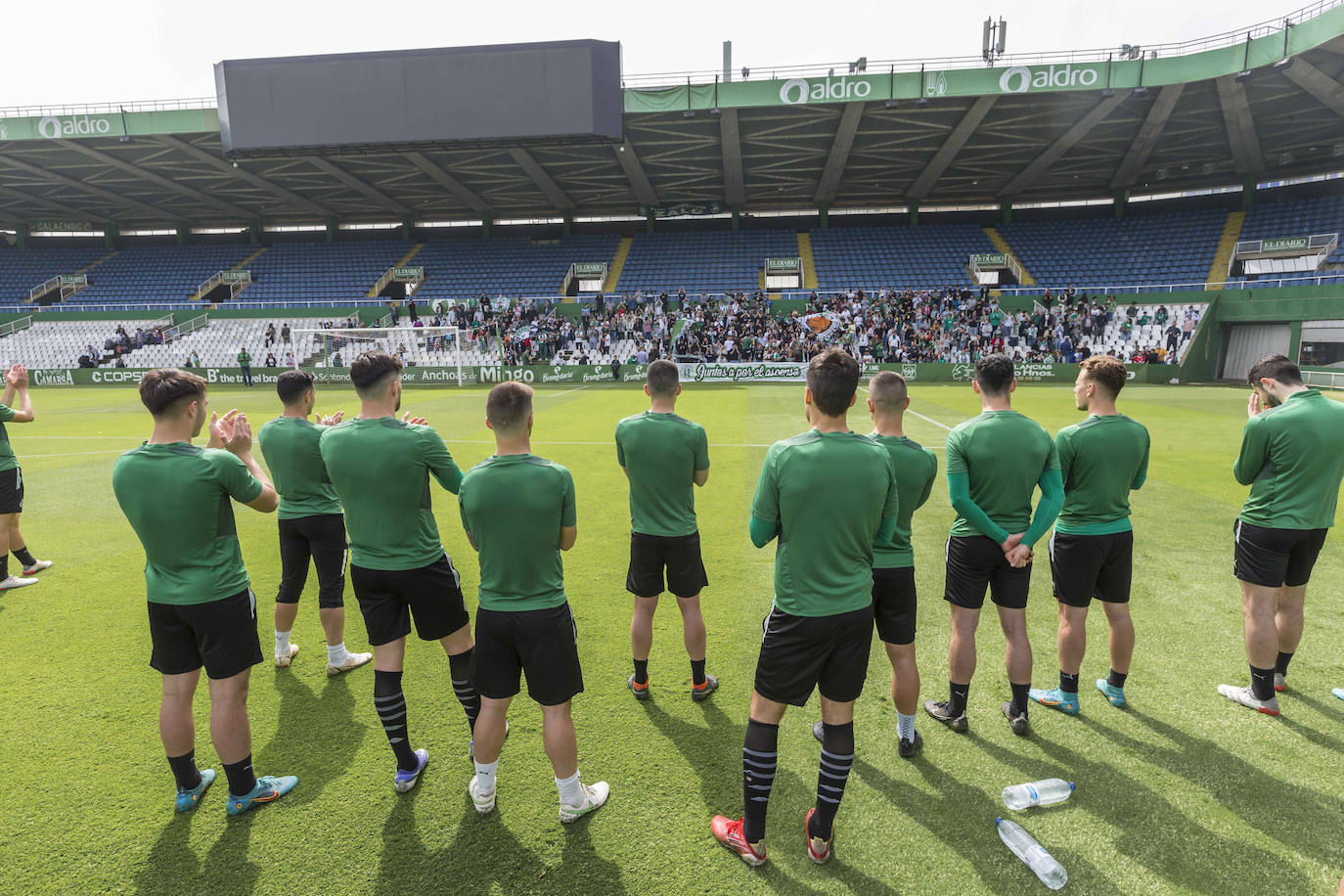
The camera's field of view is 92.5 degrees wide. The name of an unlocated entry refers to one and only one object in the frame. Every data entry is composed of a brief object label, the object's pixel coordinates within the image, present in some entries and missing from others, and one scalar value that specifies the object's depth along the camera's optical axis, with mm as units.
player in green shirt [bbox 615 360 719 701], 4293
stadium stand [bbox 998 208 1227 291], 38000
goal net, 35125
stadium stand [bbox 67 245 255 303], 45781
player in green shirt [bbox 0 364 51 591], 5770
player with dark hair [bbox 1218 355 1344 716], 4172
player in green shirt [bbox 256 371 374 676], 4691
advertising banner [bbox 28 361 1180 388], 31391
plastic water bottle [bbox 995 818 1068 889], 3039
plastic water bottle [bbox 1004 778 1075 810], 3510
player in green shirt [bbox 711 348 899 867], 2881
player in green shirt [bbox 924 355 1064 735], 3869
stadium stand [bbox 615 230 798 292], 42781
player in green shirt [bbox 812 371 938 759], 3652
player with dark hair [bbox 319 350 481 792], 3506
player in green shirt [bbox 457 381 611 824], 3061
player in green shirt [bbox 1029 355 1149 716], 4078
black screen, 30344
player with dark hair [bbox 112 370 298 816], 3182
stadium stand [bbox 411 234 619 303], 44250
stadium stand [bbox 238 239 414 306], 45028
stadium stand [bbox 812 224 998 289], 41500
